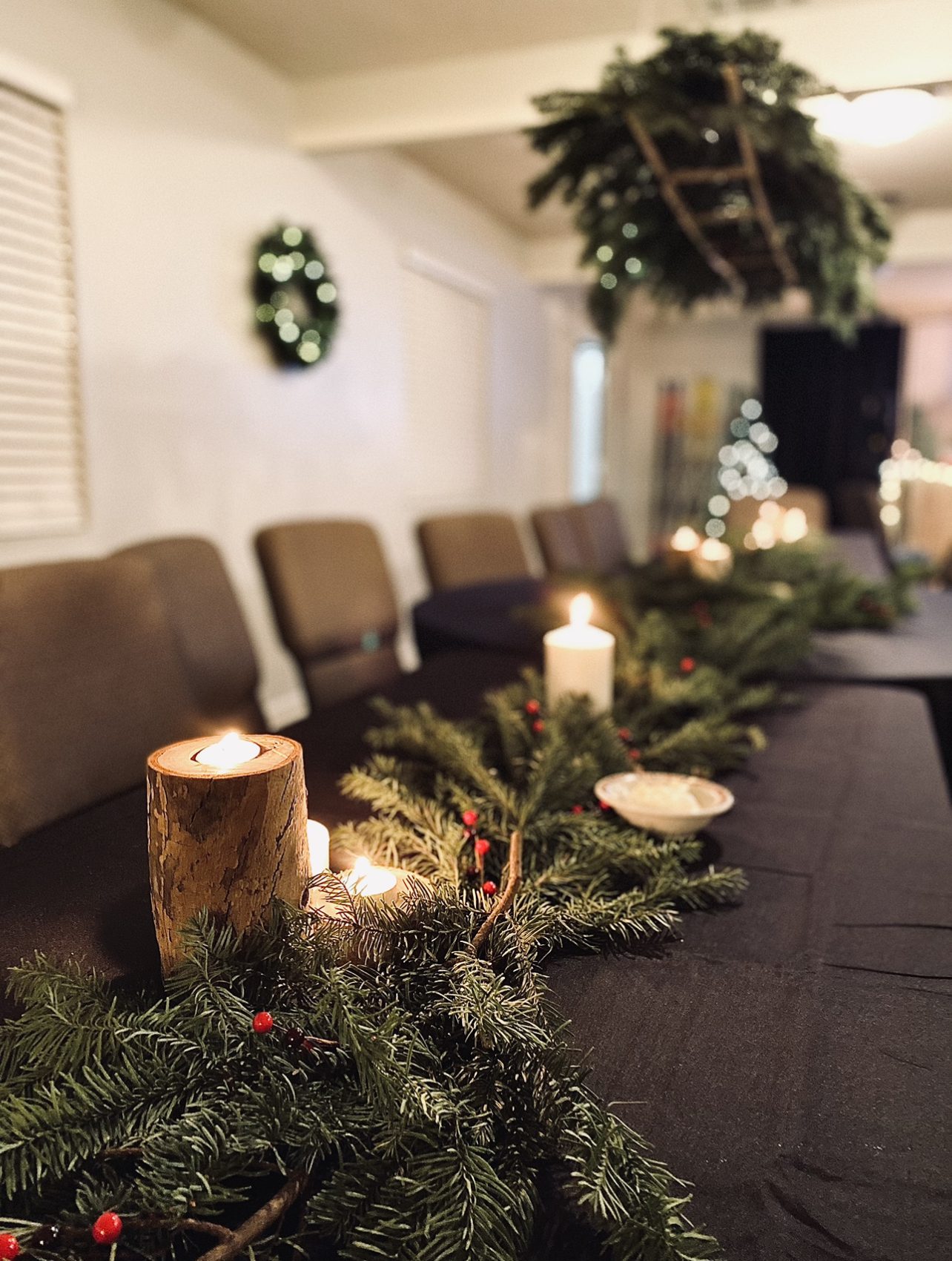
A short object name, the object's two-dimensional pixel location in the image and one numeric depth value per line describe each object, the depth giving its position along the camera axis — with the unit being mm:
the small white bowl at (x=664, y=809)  794
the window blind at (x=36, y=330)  2584
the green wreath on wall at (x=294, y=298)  3537
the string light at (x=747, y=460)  8500
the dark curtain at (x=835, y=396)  8609
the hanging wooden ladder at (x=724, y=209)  1780
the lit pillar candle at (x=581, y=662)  1041
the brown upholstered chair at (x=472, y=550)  2754
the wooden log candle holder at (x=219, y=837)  529
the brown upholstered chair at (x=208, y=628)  1503
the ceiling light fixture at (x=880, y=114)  2277
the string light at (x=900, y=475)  7219
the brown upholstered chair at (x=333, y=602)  1954
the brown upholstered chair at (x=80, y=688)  1032
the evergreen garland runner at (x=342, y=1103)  405
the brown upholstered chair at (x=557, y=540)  3154
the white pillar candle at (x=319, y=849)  662
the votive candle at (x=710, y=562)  1900
